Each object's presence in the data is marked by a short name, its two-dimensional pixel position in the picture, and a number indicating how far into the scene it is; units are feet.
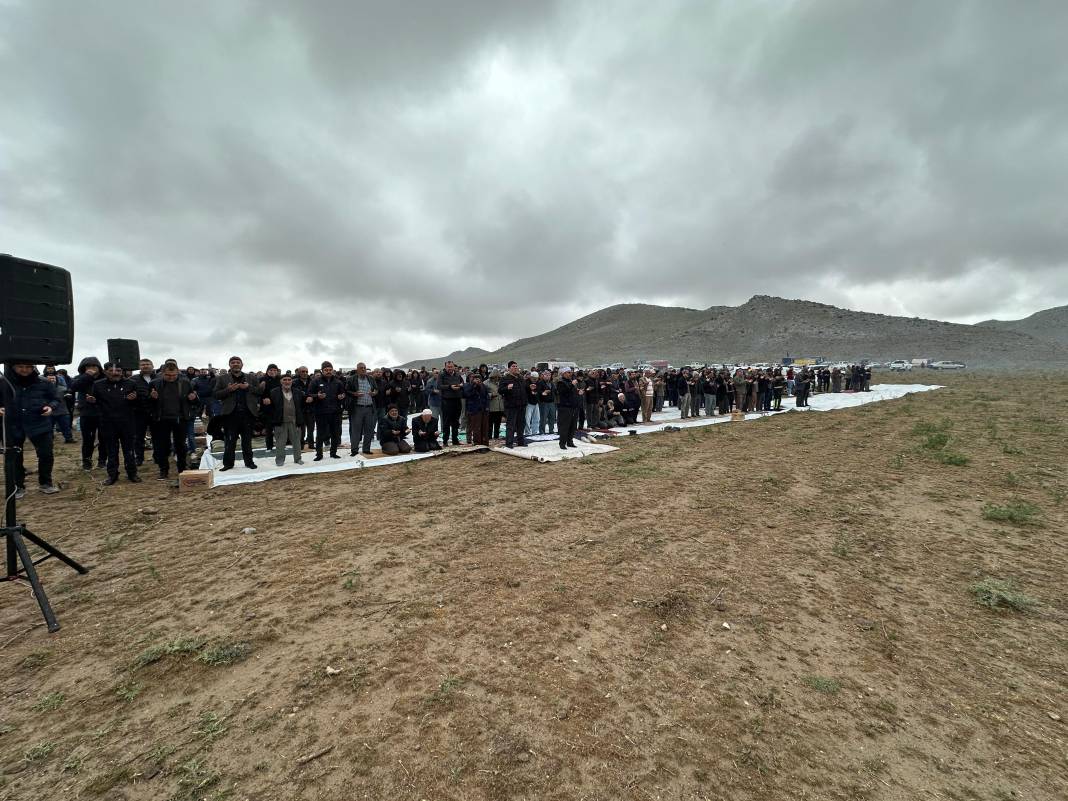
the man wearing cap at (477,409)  37.01
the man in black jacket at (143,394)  26.53
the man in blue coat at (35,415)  22.49
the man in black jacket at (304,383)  34.12
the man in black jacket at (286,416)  29.27
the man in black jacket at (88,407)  27.55
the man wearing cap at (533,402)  40.93
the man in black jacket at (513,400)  36.58
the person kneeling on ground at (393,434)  35.19
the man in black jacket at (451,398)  38.83
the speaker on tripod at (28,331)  11.91
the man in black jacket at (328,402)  32.71
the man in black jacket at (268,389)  29.53
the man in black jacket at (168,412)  26.37
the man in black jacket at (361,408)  33.68
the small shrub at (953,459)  28.91
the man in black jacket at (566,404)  35.68
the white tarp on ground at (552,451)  32.94
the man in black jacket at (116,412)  24.97
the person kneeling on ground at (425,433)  36.06
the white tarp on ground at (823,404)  51.24
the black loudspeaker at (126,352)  37.42
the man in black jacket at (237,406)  28.07
